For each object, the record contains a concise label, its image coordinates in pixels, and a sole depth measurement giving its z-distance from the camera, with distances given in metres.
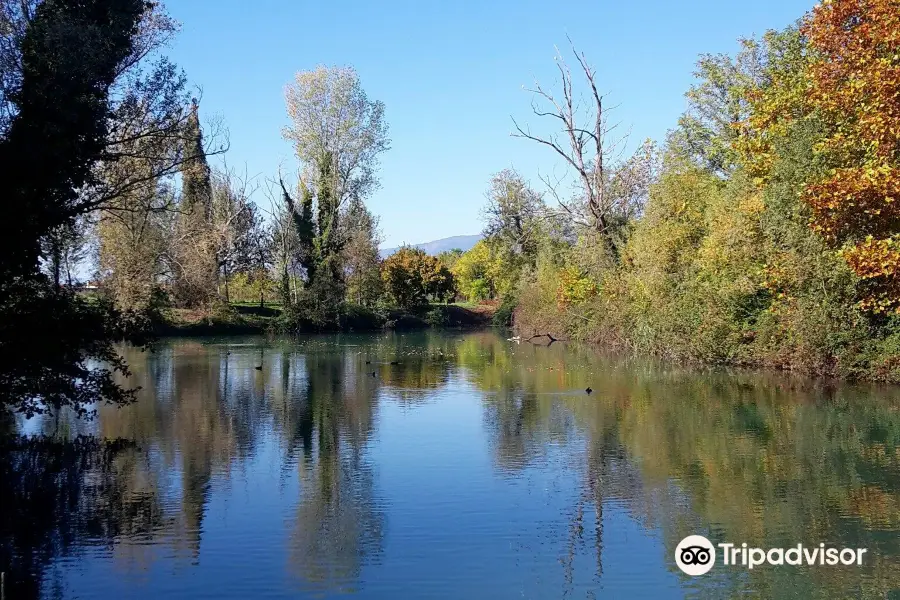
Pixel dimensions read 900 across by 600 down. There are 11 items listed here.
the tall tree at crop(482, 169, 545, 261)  58.50
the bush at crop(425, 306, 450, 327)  58.91
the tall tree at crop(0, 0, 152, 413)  11.61
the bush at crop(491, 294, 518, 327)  56.50
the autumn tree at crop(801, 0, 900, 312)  15.91
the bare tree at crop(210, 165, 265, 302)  50.50
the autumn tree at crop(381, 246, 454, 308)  60.50
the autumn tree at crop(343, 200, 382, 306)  52.16
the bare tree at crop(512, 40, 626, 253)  34.38
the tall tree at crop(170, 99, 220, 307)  45.81
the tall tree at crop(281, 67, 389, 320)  48.31
